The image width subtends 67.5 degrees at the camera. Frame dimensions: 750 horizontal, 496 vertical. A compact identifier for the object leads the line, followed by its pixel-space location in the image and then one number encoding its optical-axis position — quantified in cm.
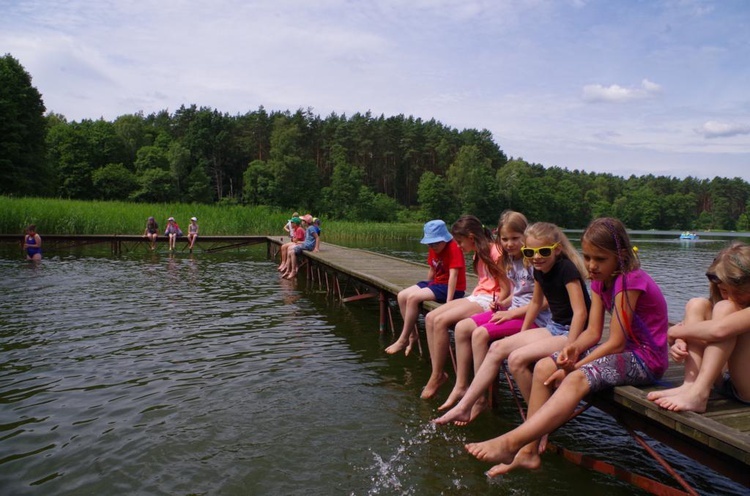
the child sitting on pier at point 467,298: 554
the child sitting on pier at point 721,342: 315
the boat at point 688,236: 6157
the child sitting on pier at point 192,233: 2342
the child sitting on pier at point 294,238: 1692
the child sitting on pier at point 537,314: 413
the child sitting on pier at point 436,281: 620
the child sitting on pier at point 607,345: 352
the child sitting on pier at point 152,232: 2319
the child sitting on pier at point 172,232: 2368
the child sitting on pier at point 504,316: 492
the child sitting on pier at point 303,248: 1617
